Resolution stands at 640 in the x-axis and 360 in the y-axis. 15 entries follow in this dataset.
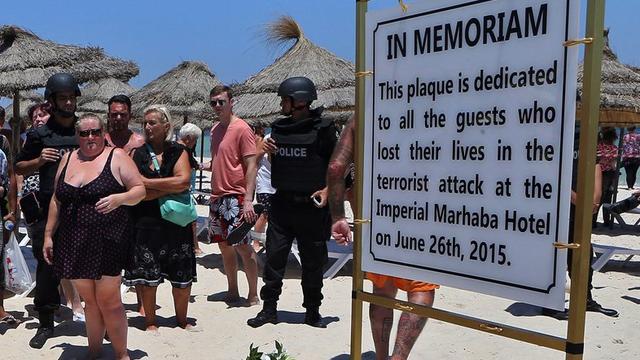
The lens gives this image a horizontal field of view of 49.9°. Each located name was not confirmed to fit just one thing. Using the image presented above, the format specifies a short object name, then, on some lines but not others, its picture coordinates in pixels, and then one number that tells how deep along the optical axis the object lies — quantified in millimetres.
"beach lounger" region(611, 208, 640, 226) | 11342
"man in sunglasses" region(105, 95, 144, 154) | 5039
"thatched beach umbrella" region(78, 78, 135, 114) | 22125
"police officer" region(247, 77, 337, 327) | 5059
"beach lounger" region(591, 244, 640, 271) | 7066
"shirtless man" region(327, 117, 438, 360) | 3502
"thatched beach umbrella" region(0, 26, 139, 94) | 8627
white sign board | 2096
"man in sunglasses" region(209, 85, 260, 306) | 5555
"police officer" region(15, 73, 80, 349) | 4723
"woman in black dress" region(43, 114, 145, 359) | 3949
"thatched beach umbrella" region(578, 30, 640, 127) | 11109
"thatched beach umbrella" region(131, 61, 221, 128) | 15625
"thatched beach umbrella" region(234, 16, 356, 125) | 10227
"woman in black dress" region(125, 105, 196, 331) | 4801
